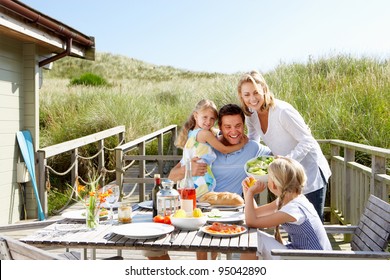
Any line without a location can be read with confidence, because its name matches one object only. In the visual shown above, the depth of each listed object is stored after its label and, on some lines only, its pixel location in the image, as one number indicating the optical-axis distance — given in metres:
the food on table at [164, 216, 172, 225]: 2.90
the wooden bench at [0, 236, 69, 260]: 1.99
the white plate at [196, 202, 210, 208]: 3.39
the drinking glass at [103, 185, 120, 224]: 2.99
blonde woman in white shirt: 3.77
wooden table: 2.48
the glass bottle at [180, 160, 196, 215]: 2.91
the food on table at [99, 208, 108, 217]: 3.12
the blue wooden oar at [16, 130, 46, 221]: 8.16
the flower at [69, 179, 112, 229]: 2.82
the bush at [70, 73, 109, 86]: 30.73
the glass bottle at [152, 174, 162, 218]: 3.07
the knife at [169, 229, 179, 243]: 2.58
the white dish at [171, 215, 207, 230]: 2.78
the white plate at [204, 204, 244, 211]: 3.34
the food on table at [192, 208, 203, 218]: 2.83
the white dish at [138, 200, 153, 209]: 3.41
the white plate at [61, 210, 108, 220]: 3.11
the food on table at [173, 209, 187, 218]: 2.83
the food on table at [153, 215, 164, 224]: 2.92
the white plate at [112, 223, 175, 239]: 2.60
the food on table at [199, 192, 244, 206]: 3.42
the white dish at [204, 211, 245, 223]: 2.97
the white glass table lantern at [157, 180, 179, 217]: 2.97
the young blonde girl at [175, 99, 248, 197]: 3.89
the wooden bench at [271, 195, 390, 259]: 2.46
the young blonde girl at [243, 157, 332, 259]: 2.72
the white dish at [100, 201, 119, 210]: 3.09
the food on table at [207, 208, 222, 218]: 3.08
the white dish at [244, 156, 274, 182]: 3.22
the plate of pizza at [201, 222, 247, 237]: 2.64
